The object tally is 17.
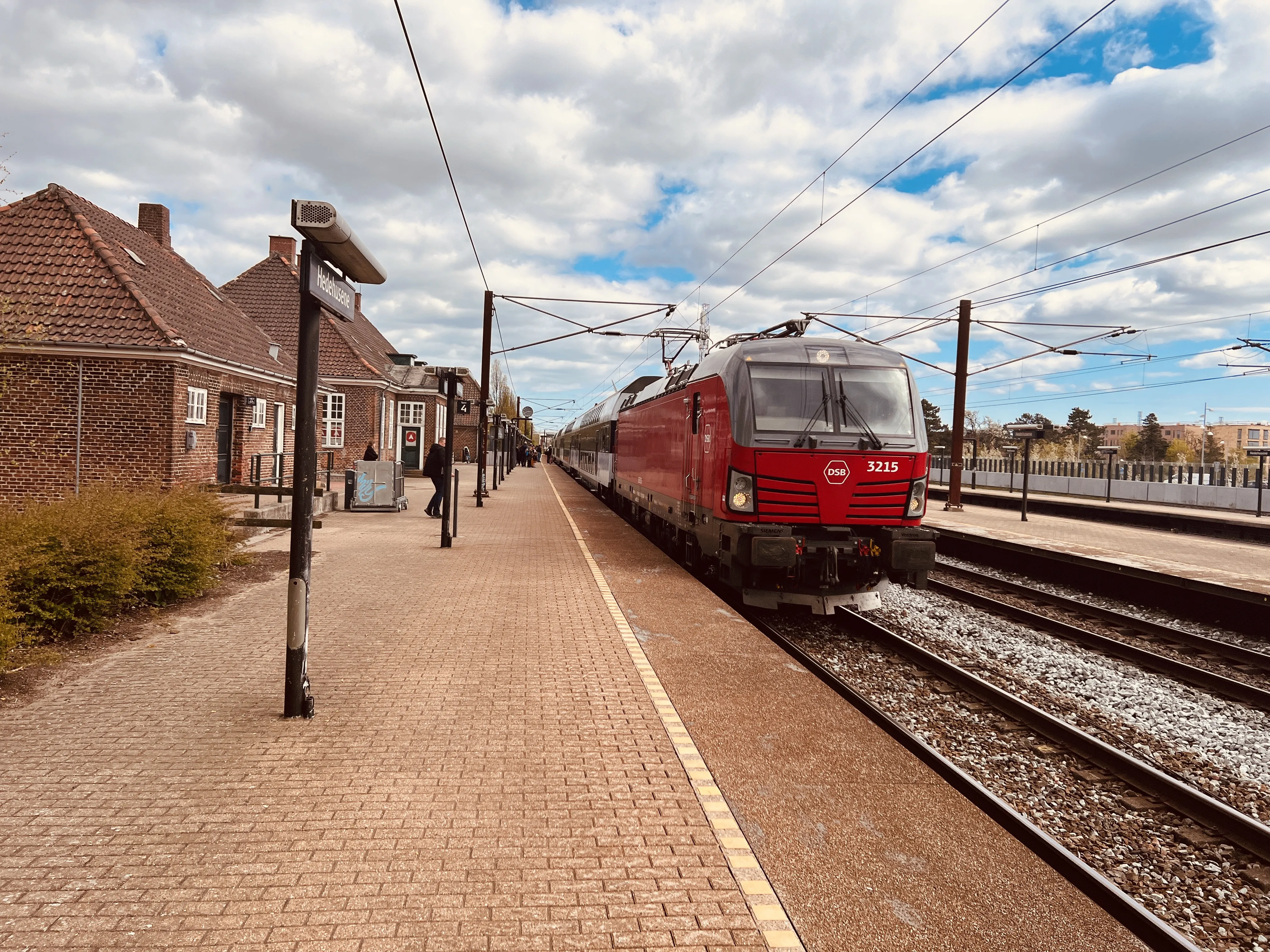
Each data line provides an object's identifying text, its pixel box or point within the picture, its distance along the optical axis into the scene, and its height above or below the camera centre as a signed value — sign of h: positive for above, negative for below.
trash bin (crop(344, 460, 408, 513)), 19.91 -0.72
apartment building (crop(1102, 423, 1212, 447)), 144.75 +9.51
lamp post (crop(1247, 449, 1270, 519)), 23.64 +0.67
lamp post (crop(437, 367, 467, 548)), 13.83 +0.92
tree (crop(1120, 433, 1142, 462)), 96.12 +3.72
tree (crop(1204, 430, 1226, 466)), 110.19 +4.33
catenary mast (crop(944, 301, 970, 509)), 24.47 +2.55
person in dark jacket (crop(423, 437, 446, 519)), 18.30 -0.25
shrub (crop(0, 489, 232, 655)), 6.62 -0.95
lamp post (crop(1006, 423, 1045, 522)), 22.11 +1.13
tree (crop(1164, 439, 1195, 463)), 101.62 +3.36
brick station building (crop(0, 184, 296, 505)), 14.52 +1.38
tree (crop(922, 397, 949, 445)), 79.75 +4.80
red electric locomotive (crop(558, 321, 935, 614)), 9.01 -0.05
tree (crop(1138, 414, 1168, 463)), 96.12 +4.44
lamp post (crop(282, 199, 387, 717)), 4.99 +0.27
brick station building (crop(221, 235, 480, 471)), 33.28 +3.40
